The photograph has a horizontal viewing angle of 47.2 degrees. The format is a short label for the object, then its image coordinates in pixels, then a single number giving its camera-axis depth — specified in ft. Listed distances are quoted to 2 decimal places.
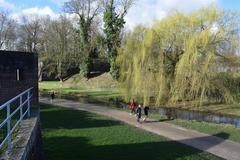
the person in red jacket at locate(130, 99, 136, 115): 61.25
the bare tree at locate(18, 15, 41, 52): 157.37
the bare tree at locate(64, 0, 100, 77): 137.29
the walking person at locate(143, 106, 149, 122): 56.14
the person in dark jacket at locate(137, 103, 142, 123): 53.46
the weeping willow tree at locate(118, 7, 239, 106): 70.86
